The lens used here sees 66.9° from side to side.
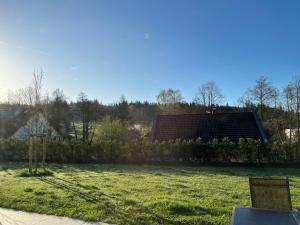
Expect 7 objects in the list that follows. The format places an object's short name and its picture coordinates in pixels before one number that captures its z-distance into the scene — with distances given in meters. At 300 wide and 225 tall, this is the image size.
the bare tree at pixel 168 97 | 36.09
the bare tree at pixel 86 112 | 31.79
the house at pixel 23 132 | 29.31
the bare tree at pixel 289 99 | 23.27
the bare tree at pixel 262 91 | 24.16
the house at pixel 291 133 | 22.81
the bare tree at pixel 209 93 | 31.04
